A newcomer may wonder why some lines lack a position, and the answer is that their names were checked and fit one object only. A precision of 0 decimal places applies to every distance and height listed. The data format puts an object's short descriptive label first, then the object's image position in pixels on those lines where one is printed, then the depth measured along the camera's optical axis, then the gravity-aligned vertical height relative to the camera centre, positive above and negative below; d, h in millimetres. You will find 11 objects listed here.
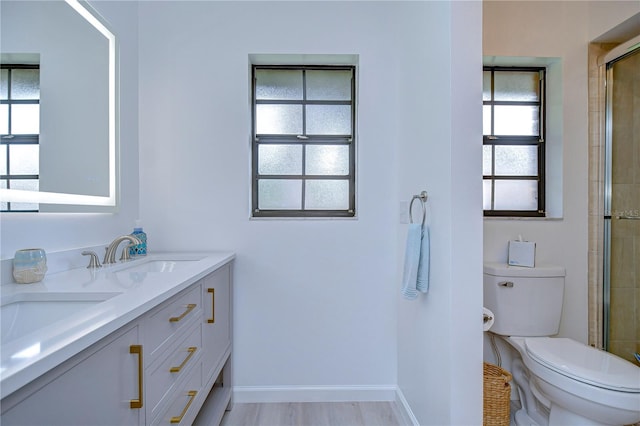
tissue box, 1849 -216
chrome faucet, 1510 -181
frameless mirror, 1162 +436
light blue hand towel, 1510 -224
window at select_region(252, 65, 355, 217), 2129 +455
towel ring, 1570 +71
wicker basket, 1604 -898
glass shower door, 1859 +46
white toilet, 1331 -659
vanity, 589 -323
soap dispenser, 1815 -182
